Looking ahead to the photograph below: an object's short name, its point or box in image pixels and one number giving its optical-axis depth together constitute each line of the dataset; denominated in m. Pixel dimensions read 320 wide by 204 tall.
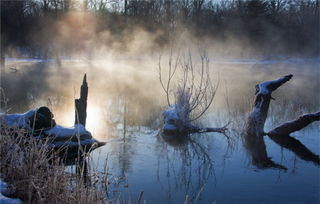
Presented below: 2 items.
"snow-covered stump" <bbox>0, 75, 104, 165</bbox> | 6.69
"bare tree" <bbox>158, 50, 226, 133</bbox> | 8.56
